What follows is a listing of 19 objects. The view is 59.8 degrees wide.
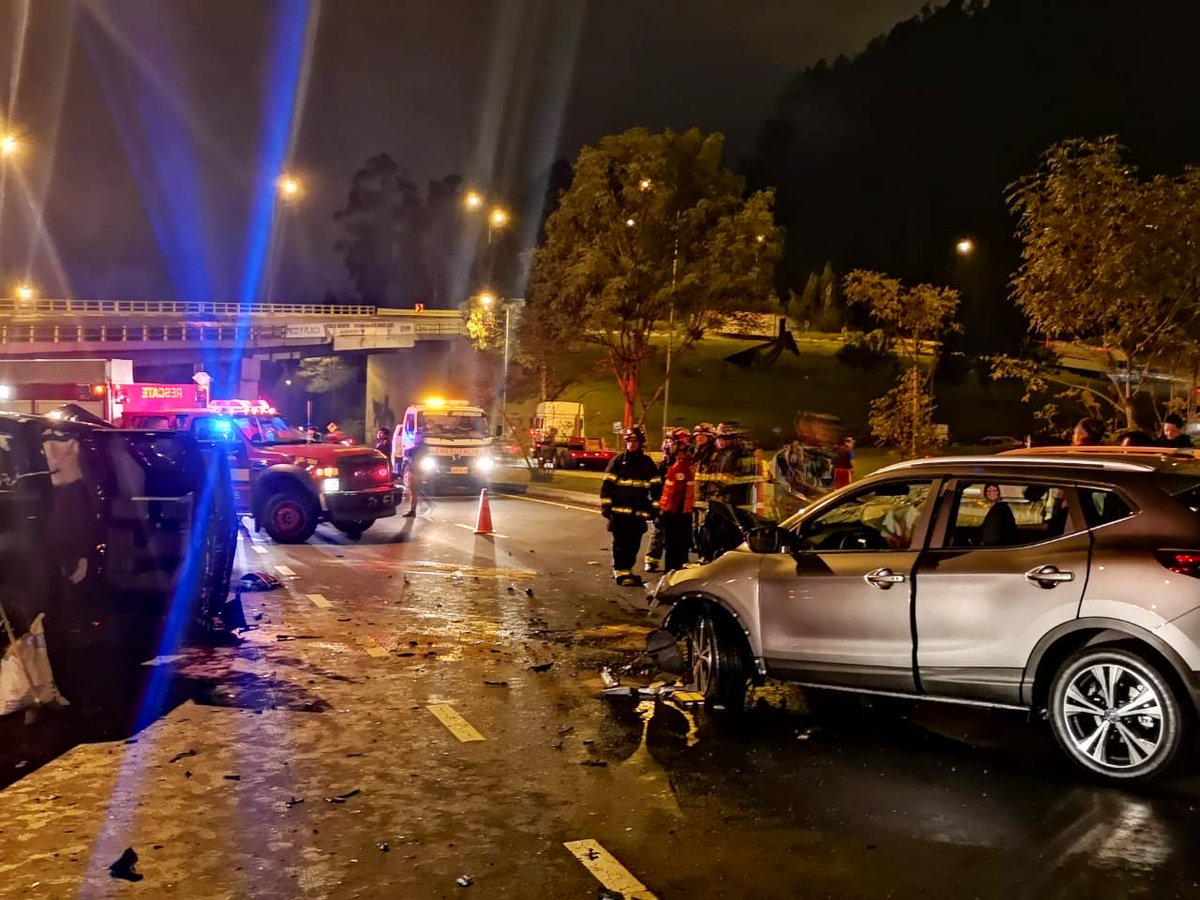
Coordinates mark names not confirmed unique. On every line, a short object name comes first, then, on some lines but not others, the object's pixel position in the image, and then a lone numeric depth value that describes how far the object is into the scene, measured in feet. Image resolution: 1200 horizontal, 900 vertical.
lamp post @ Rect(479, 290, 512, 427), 126.04
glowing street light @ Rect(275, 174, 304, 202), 118.73
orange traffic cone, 54.03
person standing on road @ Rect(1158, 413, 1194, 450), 34.53
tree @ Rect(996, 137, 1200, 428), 40.83
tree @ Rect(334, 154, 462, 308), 320.09
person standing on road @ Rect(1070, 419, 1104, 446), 34.76
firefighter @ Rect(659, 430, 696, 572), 37.24
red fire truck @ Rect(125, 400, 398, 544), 48.01
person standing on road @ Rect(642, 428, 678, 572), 40.63
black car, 22.26
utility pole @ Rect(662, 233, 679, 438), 90.53
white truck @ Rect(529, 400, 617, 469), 117.44
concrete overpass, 188.03
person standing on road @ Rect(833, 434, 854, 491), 53.47
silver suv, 16.07
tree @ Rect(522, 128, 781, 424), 89.10
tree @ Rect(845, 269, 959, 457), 79.36
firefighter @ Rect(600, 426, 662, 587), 36.91
